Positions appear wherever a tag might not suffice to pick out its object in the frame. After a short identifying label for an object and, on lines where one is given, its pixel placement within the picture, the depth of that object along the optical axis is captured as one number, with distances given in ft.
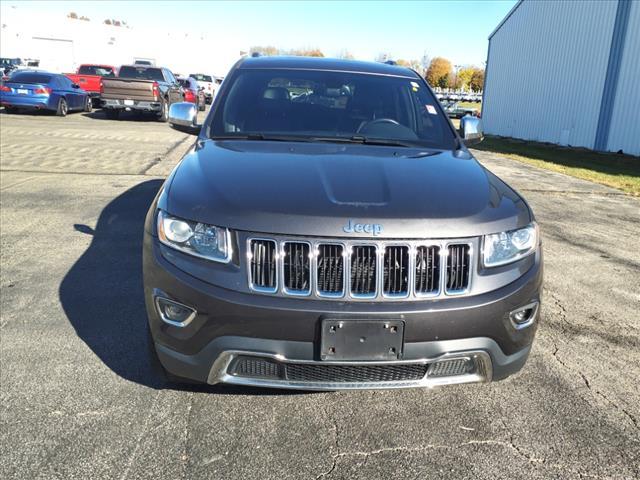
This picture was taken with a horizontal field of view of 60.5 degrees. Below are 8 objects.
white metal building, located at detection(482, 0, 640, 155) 54.54
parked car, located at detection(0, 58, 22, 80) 132.59
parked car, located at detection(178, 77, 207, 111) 79.51
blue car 63.05
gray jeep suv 7.72
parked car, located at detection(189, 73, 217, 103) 116.47
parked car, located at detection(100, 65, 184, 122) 62.03
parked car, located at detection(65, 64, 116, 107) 78.48
